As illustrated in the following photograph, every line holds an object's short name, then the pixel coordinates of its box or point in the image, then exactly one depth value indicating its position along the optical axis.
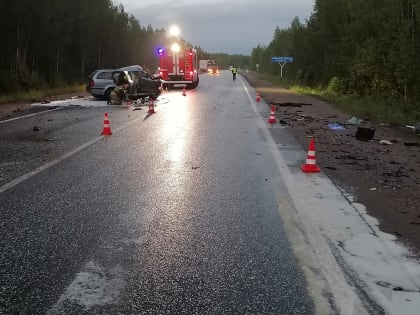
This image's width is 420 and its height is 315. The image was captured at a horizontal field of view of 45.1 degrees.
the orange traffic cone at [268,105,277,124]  15.49
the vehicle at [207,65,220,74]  108.57
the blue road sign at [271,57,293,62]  54.04
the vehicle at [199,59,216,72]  109.00
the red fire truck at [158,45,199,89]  37.06
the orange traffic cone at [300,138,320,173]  8.21
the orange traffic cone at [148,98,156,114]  18.27
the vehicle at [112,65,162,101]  23.45
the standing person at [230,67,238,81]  59.30
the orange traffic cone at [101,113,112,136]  12.26
